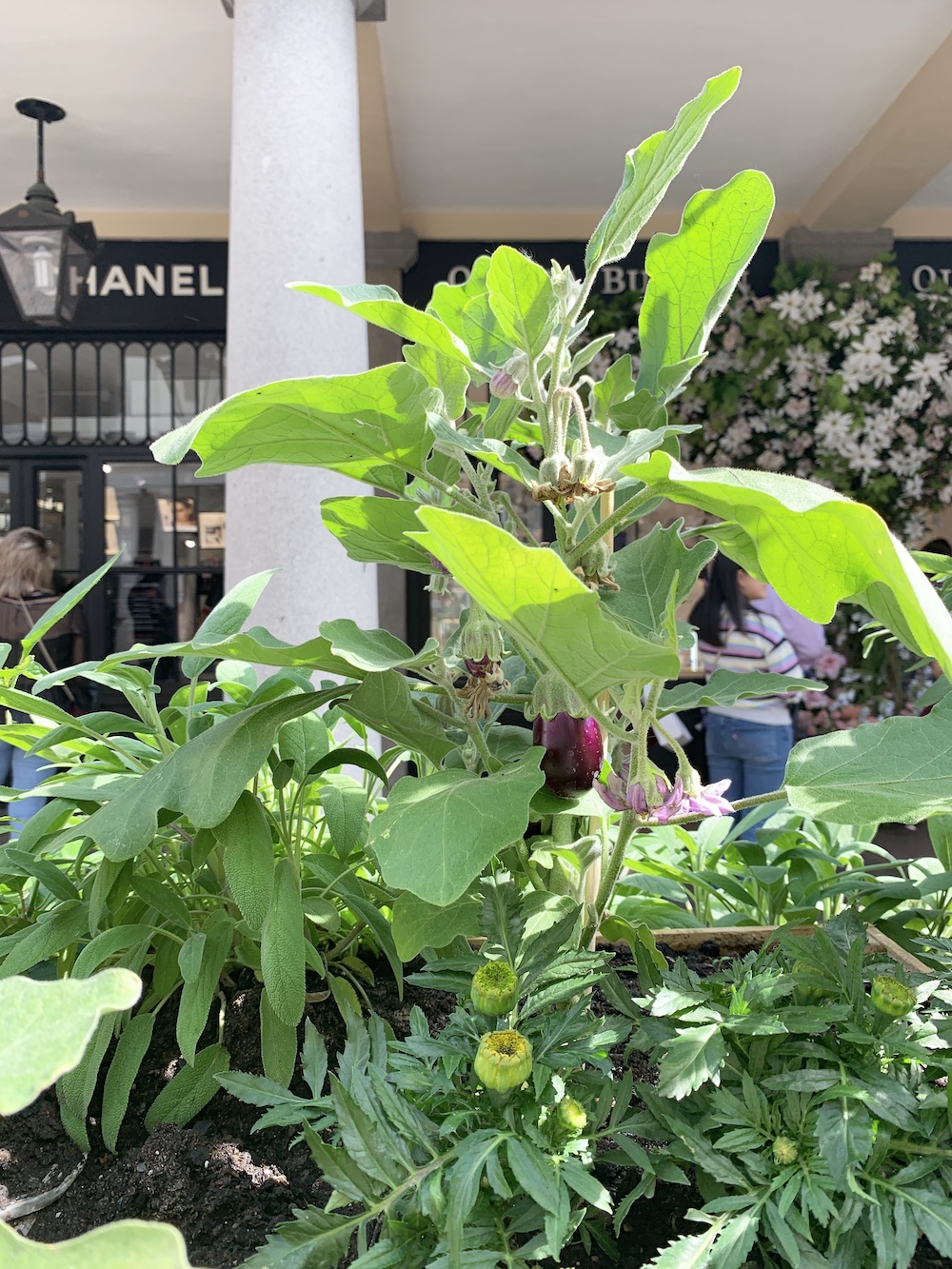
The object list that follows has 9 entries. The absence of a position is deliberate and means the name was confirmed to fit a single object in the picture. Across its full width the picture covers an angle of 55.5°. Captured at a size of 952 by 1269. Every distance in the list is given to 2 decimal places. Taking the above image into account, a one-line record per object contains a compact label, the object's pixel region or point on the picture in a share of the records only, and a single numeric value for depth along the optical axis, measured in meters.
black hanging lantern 3.33
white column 2.18
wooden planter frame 0.90
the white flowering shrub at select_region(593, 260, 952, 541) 4.49
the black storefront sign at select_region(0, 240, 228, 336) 4.74
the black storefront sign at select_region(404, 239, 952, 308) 4.80
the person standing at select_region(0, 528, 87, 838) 3.85
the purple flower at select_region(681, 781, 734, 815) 0.58
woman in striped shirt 2.99
